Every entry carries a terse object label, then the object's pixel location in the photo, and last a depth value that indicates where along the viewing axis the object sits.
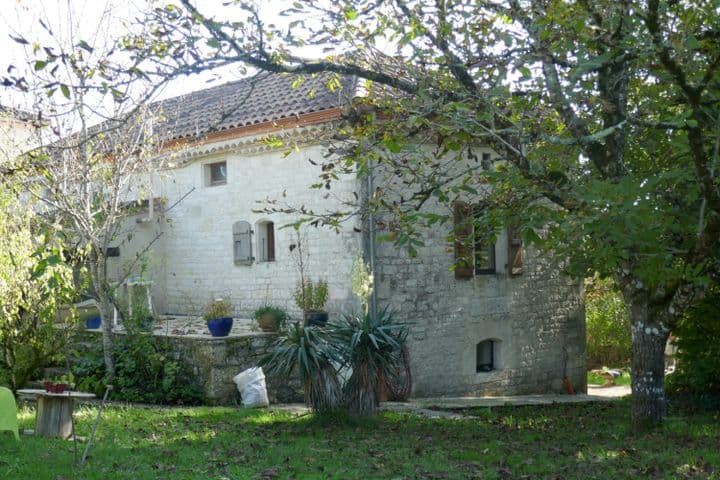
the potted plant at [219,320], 12.95
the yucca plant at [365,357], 10.22
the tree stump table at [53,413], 8.91
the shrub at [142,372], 12.64
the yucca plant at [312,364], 10.08
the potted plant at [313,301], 13.65
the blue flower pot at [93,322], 15.86
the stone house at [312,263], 14.45
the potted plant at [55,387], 8.88
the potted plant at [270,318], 13.86
